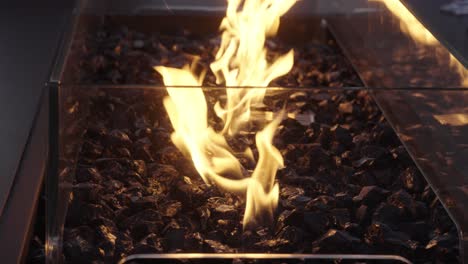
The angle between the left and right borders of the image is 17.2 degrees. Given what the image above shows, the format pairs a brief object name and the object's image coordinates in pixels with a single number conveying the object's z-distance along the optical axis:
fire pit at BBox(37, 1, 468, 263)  1.35
